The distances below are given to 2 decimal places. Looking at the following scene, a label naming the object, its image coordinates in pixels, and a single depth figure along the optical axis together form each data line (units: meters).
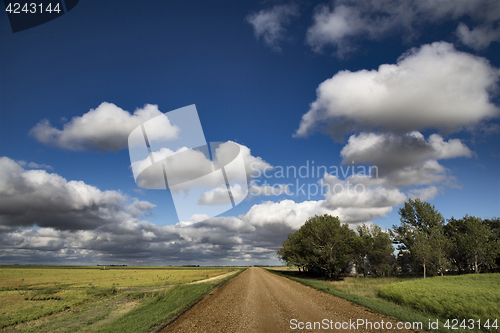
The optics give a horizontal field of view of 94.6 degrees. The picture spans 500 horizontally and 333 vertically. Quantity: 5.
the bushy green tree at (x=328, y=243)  47.88
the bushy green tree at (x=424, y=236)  47.97
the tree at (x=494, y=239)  48.55
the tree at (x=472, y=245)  48.91
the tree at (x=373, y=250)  53.67
